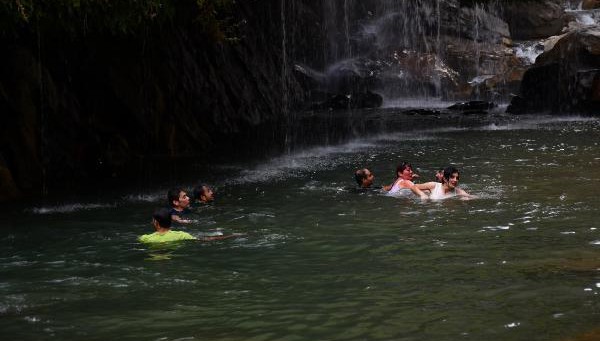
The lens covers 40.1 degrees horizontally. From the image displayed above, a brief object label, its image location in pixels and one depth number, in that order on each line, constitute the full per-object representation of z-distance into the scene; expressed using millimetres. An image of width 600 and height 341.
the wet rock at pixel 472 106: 39625
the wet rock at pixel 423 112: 38688
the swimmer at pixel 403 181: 16016
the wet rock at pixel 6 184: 17556
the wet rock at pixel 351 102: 44656
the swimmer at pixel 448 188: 15258
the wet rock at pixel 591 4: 56881
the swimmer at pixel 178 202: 13914
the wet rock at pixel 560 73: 37031
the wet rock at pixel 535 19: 54344
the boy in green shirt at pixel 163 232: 12273
